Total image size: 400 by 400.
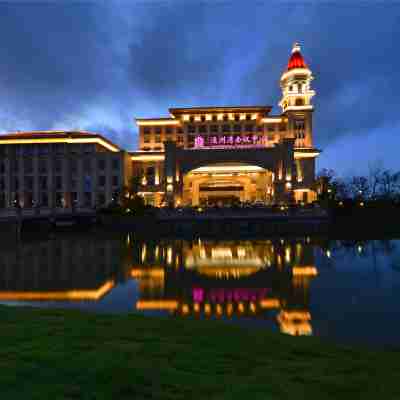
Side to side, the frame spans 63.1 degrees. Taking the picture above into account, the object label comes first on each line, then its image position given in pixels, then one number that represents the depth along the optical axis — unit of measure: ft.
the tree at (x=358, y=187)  216.95
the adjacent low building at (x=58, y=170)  212.02
